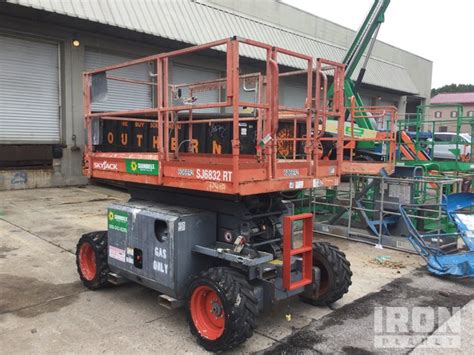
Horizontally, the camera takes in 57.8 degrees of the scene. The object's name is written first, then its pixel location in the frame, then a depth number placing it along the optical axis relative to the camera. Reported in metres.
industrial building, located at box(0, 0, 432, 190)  12.89
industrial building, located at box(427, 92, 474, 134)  61.94
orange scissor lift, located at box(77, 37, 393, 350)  3.78
